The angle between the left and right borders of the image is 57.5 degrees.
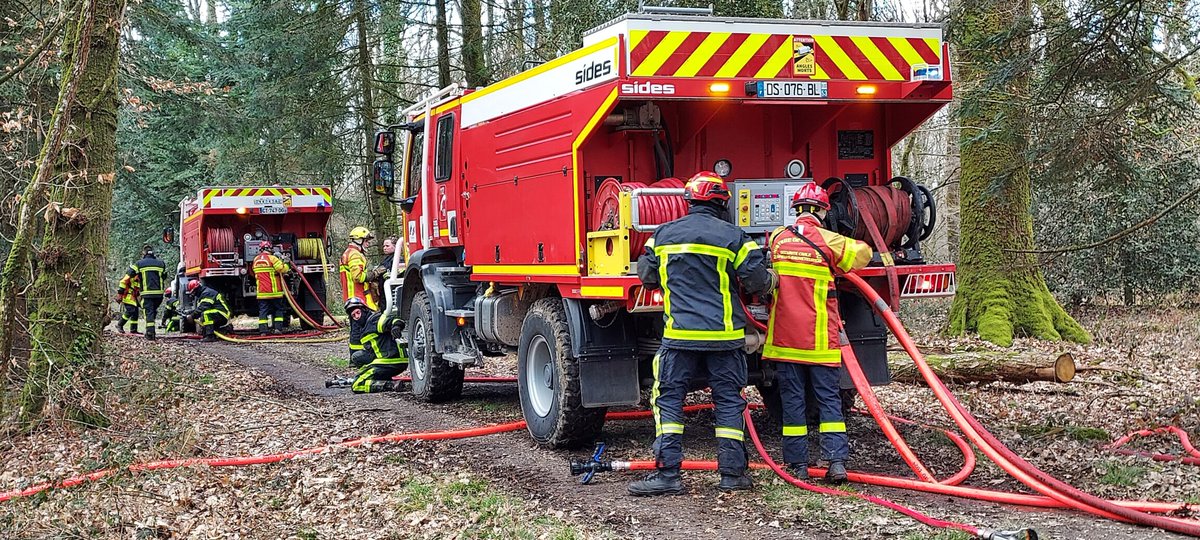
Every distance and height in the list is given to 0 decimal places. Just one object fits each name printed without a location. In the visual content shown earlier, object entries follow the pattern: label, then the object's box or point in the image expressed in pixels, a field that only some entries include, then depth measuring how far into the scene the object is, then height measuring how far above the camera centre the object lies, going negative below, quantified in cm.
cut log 820 -91
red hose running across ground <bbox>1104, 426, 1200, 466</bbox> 623 -117
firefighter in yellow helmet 1408 +7
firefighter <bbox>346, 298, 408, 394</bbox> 1131 -88
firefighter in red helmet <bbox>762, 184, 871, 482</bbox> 648 -36
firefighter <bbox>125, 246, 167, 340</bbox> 1919 -7
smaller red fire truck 1909 +69
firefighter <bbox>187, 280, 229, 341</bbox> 1841 -59
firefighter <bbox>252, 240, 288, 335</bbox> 1800 -25
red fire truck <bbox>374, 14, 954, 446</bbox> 686 +72
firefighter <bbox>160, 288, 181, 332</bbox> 2067 -75
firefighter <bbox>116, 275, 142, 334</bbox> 1939 -34
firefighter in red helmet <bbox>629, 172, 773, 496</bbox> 626 -30
